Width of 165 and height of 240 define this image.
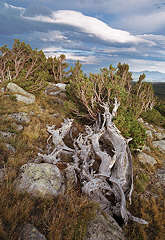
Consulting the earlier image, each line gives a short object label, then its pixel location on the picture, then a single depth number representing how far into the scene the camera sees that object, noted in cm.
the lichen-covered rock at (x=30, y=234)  252
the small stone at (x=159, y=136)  1541
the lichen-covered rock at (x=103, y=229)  307
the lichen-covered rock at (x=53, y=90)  1990
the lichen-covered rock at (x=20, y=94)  1319
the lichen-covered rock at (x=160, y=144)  1256
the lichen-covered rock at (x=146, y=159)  927
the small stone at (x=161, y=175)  750
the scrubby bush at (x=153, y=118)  2137
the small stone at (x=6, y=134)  667
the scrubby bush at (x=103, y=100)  953
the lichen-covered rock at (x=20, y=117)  913
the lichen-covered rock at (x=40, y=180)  391
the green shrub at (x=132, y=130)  898
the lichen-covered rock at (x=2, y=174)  413
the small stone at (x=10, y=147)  580
